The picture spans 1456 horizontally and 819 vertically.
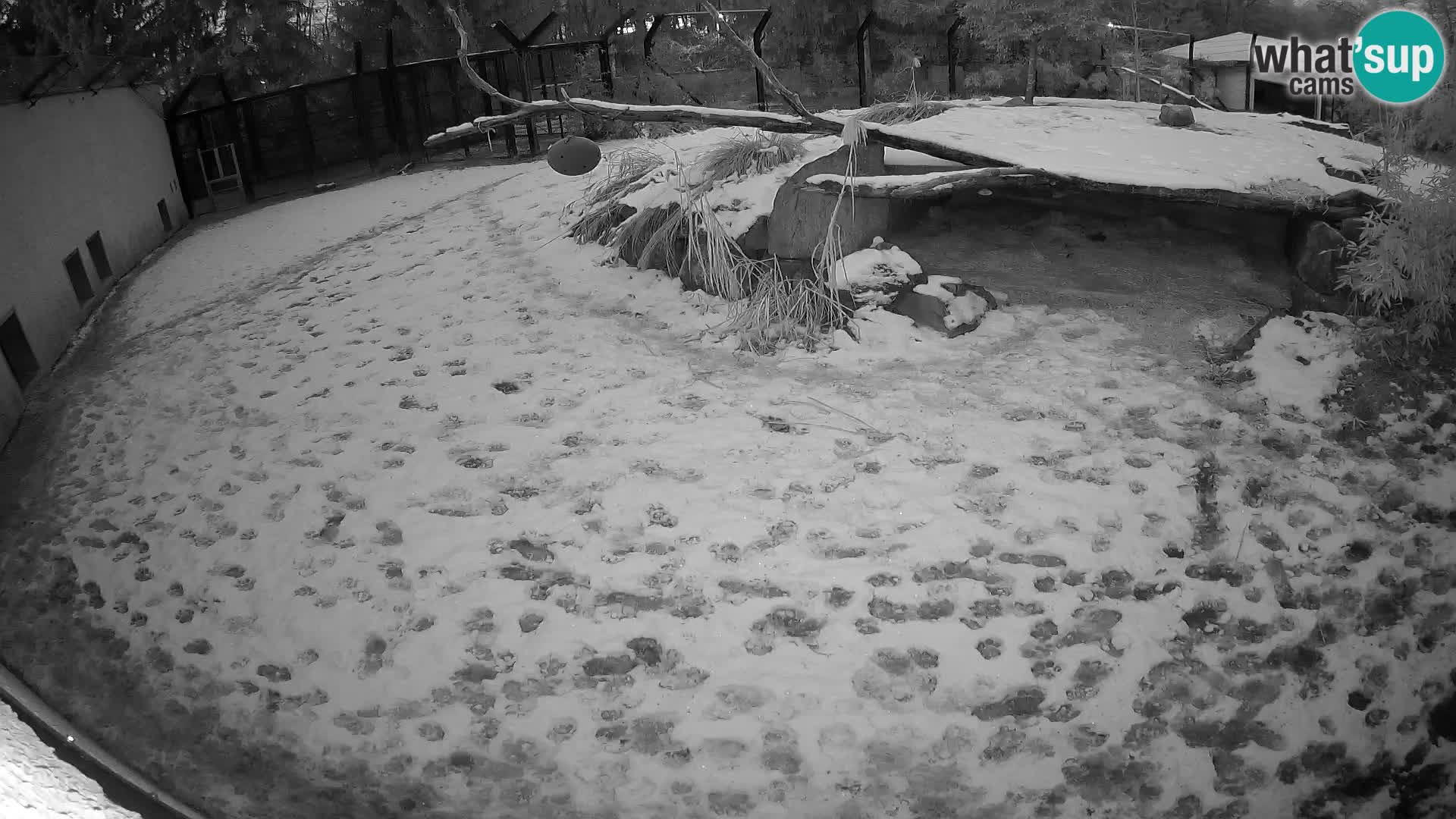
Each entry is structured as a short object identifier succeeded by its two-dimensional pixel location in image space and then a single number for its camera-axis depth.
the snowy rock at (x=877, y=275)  4.55
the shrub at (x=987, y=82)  11.62
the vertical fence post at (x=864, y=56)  9.45
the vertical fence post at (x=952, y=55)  10.46
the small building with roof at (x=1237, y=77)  11.68
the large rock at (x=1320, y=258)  4.09
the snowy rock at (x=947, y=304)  4.39
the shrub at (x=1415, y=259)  3.57
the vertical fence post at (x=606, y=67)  9.81
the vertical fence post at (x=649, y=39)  9.41
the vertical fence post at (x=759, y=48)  8.86
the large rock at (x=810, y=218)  4.74
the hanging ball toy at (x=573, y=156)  4.45
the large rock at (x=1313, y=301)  4.06
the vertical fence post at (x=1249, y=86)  10.90
